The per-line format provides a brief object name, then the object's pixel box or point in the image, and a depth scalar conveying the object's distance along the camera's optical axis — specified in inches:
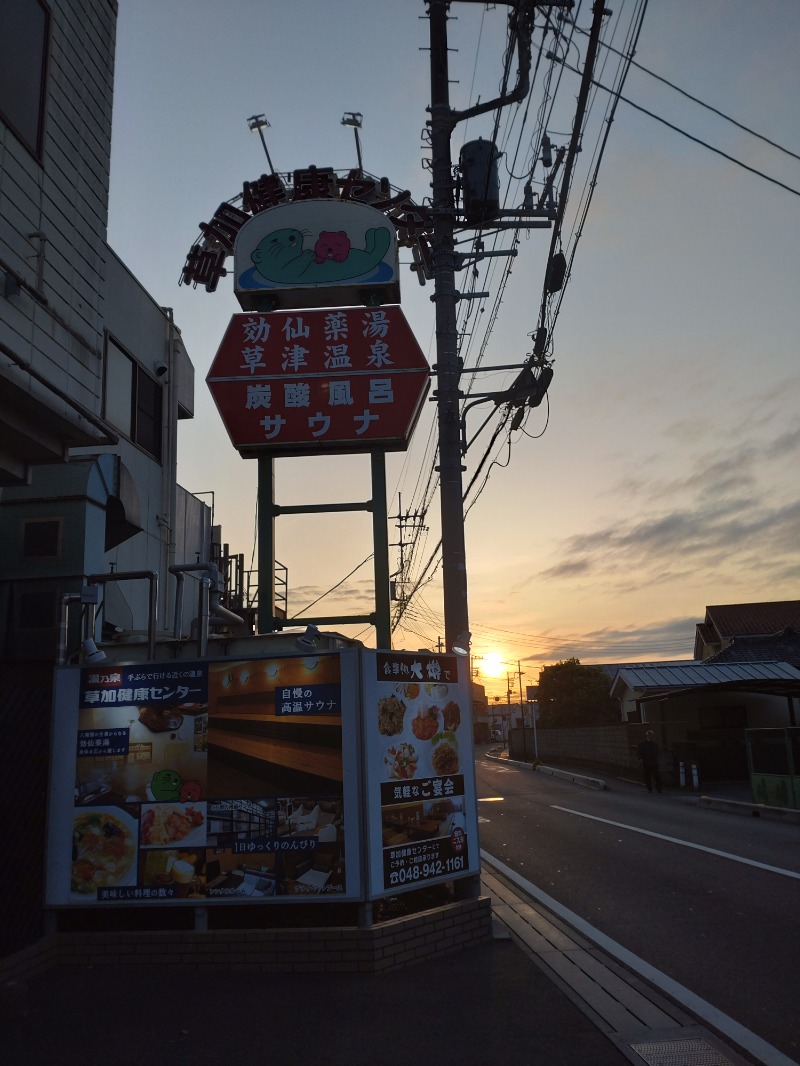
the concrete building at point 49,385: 278.5
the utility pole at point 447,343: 396.5
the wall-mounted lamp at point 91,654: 290.2
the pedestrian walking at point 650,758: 920.3
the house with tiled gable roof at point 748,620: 1925.4
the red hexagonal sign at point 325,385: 389.1
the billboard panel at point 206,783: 262.2
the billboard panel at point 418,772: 266.8
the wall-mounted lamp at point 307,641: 283.4
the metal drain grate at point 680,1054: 181.9
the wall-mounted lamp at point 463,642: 370.3
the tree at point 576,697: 2191.2
